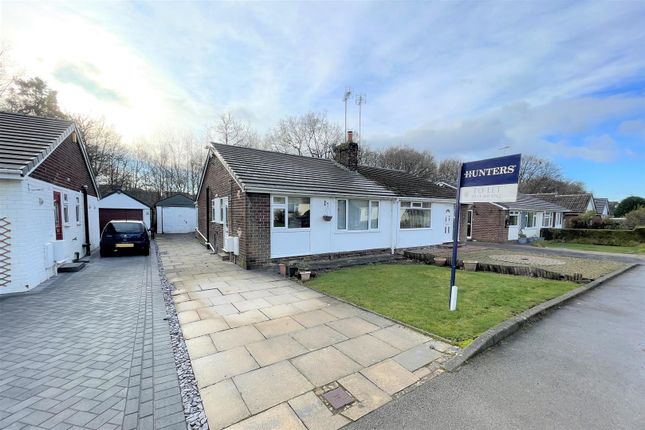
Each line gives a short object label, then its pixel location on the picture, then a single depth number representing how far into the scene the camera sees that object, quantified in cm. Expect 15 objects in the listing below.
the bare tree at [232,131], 2762
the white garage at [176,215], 2327
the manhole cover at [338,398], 258
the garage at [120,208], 1939
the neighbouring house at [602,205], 4045
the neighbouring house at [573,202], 2965
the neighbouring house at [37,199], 586
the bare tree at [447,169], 3693
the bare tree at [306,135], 2875
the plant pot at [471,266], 936
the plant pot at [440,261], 1002
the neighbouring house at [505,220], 1978
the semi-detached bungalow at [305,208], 890
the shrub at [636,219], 2212
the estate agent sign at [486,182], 445
